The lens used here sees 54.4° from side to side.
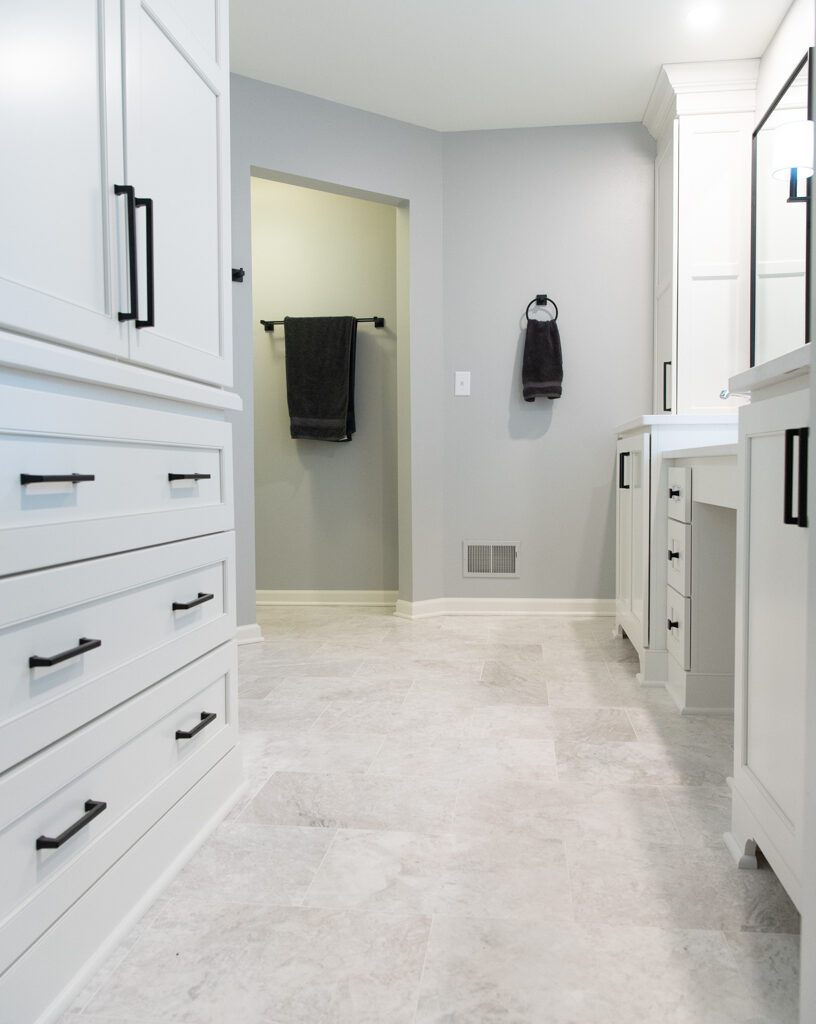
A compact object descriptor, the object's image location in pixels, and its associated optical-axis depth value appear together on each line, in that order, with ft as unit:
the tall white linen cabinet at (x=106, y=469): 3.18
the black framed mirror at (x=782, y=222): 8.31
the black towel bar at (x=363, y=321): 13.24
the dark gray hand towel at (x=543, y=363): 12.36
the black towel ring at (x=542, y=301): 12.53
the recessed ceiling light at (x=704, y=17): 9.30
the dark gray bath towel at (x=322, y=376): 13.21
